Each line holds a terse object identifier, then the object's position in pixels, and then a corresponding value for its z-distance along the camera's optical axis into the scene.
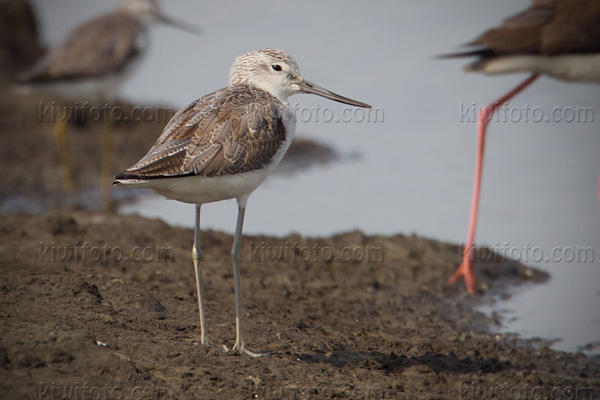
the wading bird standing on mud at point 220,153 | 10.79
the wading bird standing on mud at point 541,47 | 16.89
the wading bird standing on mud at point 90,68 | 22.89
